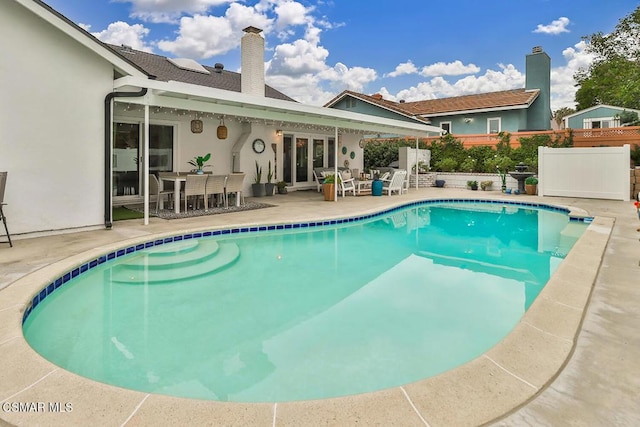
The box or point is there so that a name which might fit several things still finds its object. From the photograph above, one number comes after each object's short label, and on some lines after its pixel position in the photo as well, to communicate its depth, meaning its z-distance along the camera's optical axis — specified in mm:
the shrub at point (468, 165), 18031
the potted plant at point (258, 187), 13237
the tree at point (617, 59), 14862
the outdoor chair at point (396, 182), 14461
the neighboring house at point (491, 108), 21688
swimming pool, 3045
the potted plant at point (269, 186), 13577
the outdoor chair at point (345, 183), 13812
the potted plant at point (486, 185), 16809
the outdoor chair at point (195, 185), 9320
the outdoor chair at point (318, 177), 15620
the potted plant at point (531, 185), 14688
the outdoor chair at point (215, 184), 9766
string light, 9328
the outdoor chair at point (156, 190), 9625
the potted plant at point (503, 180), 15791
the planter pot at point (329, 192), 12367
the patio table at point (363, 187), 14641
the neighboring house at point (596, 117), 24391
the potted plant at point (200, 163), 10086
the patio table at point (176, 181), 9211
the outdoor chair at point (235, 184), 10211
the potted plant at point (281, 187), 14250
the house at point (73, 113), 6285
